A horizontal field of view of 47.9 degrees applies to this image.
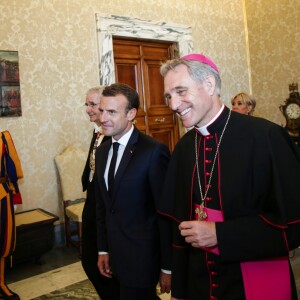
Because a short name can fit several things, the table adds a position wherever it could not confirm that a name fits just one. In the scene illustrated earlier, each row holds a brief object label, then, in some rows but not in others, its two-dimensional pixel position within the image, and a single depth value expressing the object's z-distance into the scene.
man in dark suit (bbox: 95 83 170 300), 1.69
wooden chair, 4.20
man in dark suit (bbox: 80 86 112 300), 2.23
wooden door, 5.14
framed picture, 3.97
